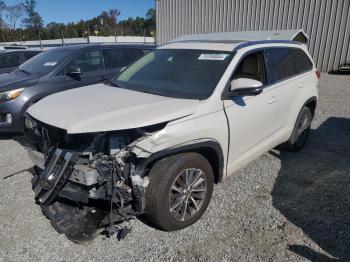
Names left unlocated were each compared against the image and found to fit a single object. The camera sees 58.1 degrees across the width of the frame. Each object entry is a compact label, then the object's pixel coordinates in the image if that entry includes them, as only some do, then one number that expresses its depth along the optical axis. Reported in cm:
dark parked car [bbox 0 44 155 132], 545
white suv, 268
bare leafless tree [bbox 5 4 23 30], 6444
